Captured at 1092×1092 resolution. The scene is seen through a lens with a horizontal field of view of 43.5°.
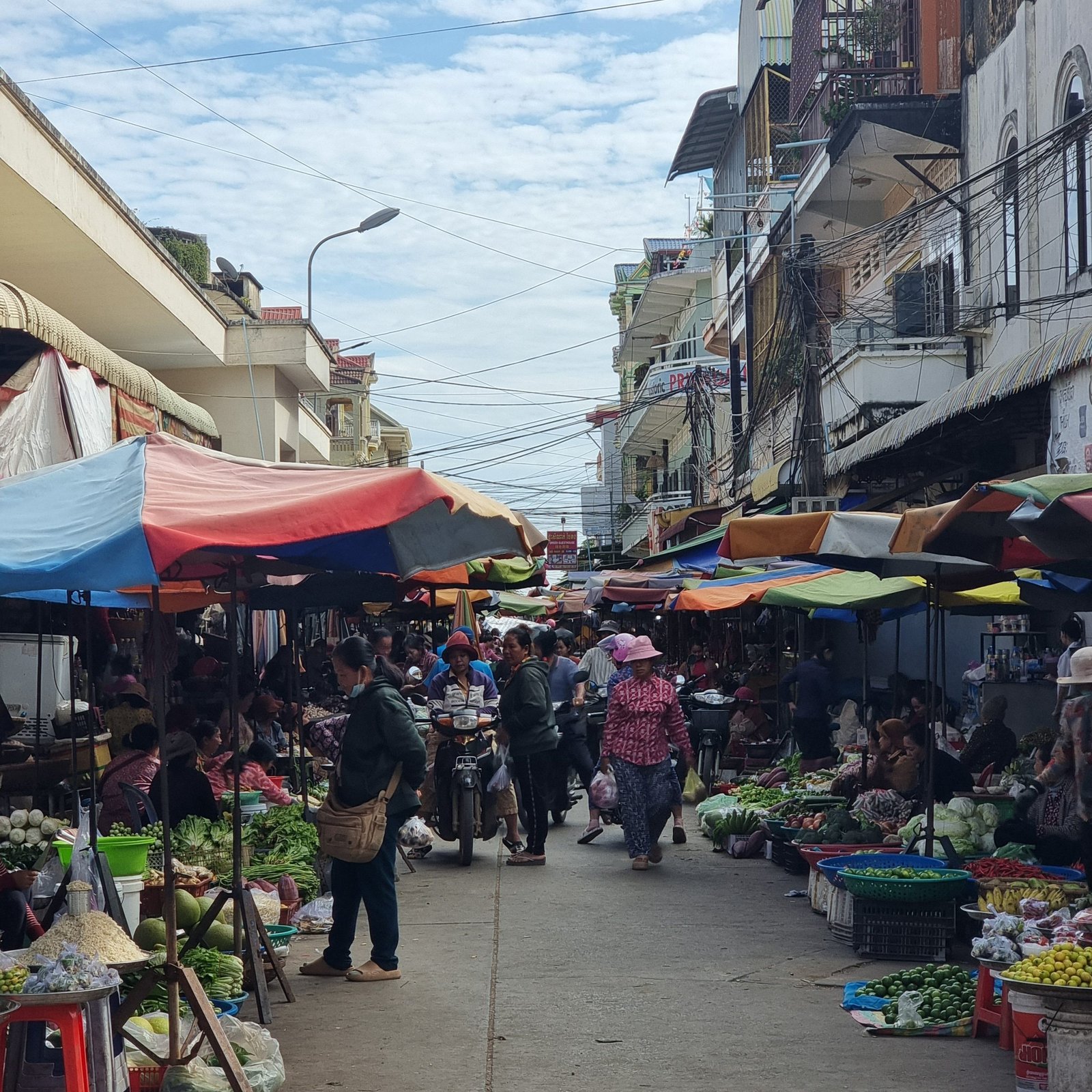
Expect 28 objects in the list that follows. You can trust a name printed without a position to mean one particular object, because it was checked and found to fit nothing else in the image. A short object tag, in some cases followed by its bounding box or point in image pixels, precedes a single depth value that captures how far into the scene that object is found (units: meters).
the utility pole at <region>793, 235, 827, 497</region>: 17.16
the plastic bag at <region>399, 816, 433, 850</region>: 11.36
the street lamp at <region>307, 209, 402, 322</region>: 26.64
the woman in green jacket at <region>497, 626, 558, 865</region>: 11.30
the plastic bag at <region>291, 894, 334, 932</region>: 8.84
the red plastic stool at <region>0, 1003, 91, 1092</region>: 4.62
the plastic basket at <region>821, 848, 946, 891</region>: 8.41
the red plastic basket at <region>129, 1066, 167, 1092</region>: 5.31
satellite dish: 24.13
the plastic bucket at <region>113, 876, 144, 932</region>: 6.79
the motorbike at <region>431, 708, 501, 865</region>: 11.42
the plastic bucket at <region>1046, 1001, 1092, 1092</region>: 5.01
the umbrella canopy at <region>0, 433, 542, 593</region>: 4.75
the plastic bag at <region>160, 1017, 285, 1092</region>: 5.20
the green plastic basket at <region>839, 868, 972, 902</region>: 7.66
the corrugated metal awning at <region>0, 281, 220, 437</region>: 9.13
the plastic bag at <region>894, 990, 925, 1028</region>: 6.34
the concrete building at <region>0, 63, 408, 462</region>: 11.71
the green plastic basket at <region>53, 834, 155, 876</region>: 6.78
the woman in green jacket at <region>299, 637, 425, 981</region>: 7.15
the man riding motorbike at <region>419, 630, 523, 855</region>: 11.83
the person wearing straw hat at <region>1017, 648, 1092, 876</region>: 6.74
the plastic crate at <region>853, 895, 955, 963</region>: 7.77
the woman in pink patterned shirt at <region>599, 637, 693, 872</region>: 11.20
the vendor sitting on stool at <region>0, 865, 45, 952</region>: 6.03
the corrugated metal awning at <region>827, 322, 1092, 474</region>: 11.06
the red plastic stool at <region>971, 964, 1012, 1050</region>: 6.10
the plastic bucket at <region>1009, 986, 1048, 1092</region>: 5.28
